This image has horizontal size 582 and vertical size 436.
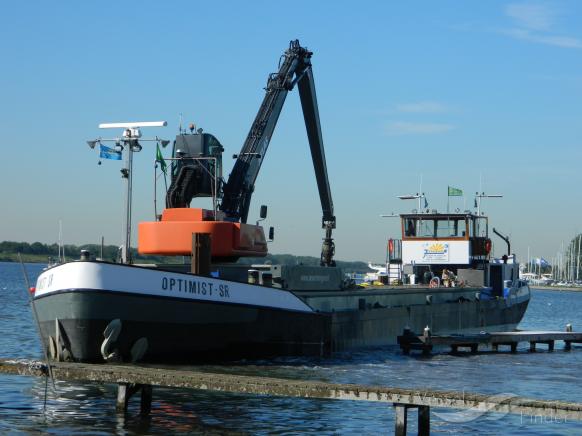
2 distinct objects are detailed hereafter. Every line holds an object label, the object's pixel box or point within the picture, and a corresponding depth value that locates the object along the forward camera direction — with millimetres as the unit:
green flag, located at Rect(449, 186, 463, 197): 49438
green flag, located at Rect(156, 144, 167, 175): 27797
